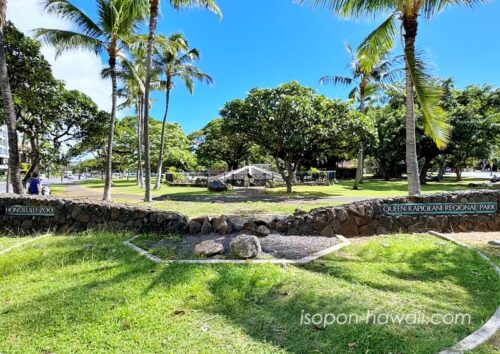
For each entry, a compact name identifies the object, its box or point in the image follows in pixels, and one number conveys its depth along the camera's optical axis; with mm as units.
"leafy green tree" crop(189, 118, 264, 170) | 35250
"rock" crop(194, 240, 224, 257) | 5277
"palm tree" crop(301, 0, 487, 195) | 7191
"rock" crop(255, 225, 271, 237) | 6438
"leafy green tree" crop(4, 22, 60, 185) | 12344
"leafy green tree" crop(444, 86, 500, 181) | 23188
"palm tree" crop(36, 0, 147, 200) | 12656
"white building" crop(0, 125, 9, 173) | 70625
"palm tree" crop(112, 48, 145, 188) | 15477
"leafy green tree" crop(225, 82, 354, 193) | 16469
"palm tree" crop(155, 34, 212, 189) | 20609
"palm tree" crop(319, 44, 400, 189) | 21906
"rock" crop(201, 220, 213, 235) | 6699
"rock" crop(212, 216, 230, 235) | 6582
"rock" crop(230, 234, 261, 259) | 5102
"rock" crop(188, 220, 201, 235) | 6762
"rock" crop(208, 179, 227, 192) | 21706
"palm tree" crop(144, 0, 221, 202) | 12953
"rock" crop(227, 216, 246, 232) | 6582
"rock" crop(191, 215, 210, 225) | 6824
